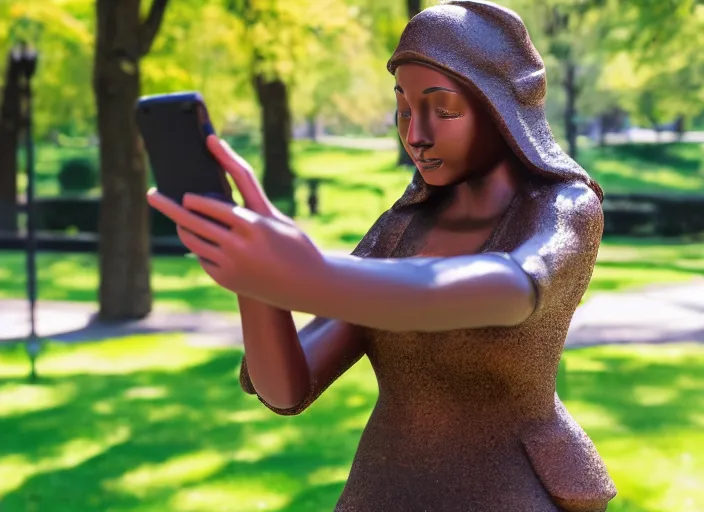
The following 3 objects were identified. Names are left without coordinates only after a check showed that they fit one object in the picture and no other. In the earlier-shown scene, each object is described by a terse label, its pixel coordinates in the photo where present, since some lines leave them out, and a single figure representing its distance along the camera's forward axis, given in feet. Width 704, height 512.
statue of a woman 8.09
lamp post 35.73
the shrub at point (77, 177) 104.68
